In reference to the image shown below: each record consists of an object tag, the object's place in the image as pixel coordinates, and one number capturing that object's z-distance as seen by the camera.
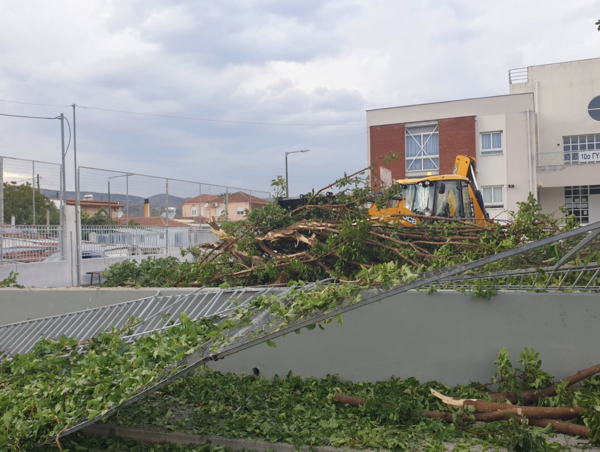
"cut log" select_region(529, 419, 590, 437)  3.88
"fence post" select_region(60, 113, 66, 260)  14.20
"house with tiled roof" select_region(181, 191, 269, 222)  19.87
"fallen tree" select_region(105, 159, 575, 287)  6.09
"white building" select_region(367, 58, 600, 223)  27.05
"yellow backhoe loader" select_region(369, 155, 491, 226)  10.77
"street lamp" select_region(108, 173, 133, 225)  15.96
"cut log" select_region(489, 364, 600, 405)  4.42
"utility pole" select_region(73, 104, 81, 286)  14.32
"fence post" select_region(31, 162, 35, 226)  14.32
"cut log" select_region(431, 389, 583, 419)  4.07
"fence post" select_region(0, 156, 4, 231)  12.48
